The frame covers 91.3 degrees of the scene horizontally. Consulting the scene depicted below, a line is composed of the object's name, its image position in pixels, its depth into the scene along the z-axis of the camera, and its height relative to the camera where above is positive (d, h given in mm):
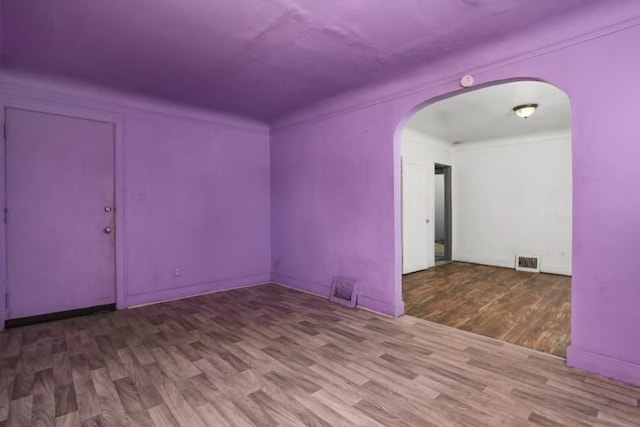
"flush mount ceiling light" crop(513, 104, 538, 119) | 4254 +1383
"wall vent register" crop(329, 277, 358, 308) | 3906 -1040
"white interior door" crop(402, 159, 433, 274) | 5973 -97
